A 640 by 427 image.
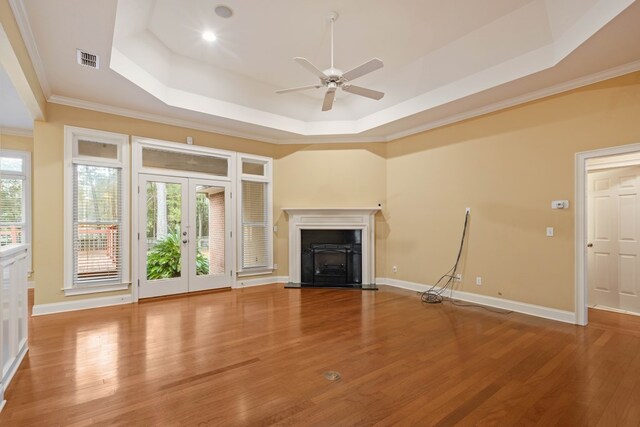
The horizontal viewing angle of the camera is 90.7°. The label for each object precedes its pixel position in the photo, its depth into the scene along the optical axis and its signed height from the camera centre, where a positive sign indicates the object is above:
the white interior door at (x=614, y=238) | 4.61 -0.37
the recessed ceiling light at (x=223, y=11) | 3.55 +2.33
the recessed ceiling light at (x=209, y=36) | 4.04 +2.32
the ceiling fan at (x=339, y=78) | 3.27 +1.54
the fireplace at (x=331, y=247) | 6.38 -0.67
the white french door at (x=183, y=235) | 5.27 -0.36
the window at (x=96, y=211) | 4.64 +0.06
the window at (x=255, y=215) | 6.31 -0.01
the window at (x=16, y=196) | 6.17 +0.38
